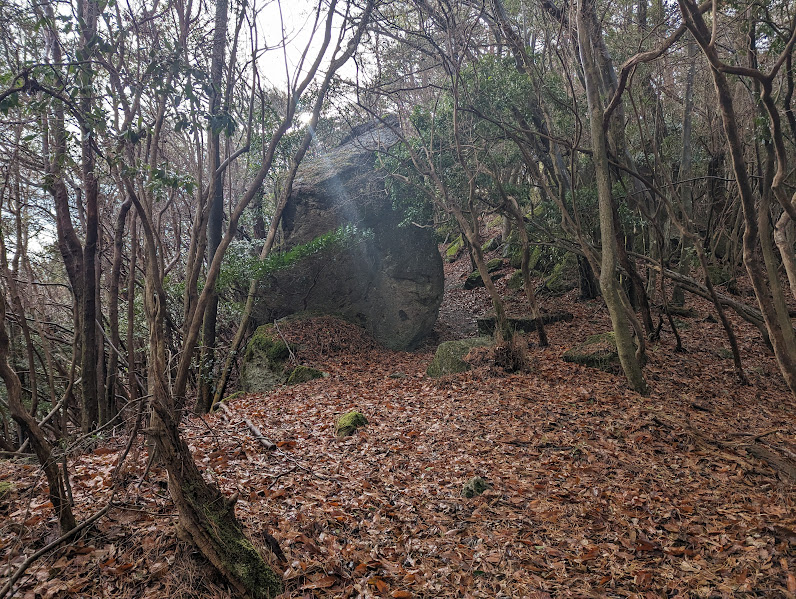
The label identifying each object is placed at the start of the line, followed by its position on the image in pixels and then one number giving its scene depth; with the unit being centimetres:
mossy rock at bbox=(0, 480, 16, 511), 382
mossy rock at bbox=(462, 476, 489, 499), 525
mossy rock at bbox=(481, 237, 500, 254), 2245
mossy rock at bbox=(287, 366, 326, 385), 1048
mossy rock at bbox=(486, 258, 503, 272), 1995
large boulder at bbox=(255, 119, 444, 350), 1341
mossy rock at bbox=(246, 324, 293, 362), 1117
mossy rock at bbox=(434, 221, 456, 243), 1401
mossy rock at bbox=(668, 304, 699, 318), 1271
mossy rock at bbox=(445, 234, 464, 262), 2350
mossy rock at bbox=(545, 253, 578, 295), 1628
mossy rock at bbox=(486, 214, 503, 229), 2508
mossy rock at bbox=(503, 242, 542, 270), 1805
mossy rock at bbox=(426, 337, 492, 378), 986
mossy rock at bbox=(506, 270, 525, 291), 1742
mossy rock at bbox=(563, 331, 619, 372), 920
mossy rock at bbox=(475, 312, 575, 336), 1295
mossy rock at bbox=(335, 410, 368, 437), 686
